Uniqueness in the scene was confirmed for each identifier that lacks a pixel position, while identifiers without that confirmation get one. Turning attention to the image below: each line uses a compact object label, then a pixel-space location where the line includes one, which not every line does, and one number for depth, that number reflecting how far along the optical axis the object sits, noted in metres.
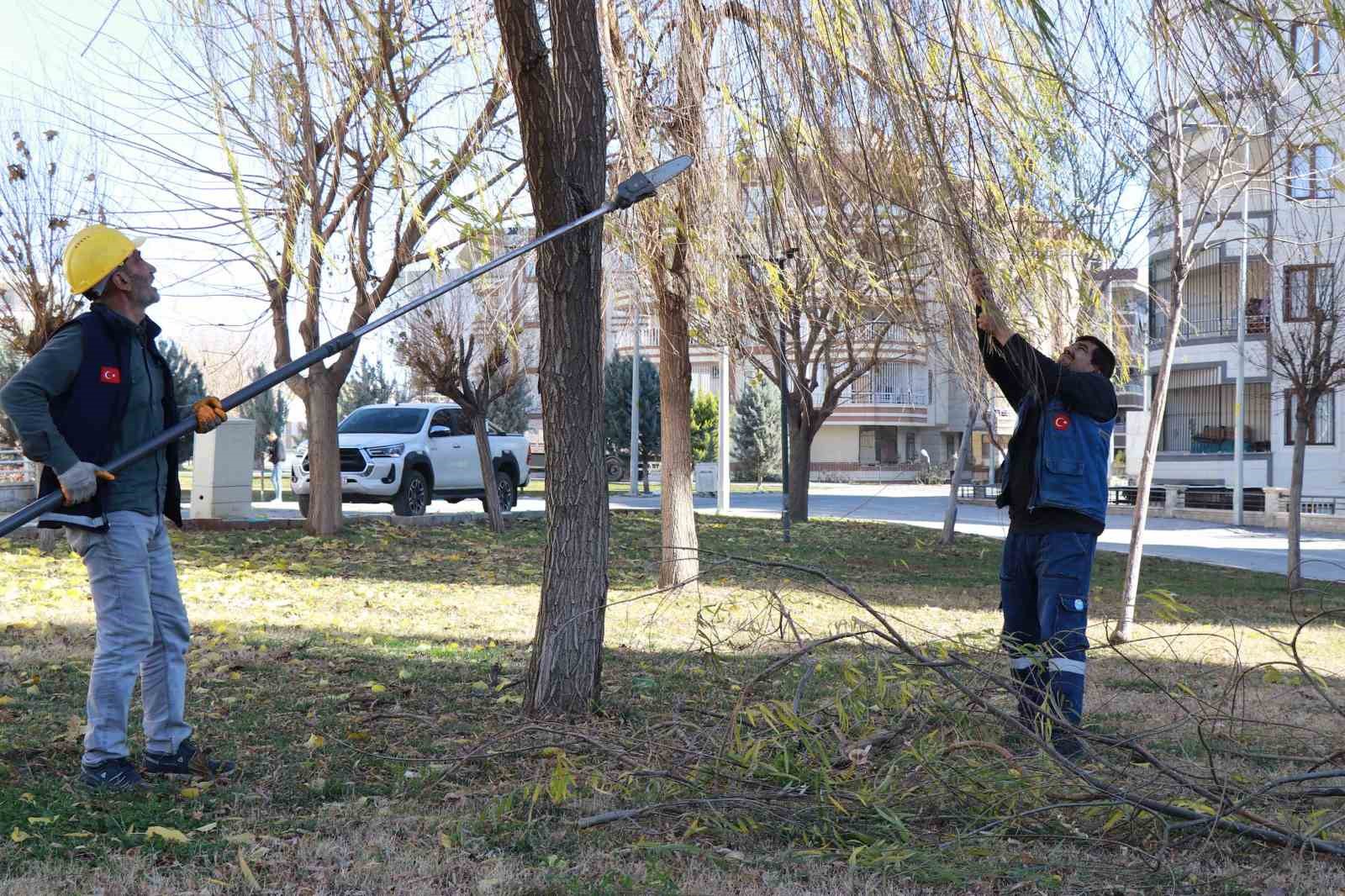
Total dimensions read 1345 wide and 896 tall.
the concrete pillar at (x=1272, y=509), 28.31
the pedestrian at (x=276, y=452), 27.23
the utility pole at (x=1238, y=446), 28.50
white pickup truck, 18.33
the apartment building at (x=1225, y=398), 31.42
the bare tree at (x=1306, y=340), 14.41
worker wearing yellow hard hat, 4.14
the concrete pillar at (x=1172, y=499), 32.50
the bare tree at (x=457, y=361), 16.55
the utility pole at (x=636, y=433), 31.88
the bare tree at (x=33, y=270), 13.69
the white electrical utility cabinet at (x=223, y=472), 16.98
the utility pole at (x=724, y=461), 26.08
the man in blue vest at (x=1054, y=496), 5.14
